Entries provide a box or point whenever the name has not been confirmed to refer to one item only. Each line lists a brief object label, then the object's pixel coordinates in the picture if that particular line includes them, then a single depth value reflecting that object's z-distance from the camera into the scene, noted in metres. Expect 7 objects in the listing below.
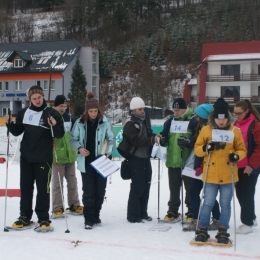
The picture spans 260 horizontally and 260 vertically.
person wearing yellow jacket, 5.34
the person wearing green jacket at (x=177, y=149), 6.50
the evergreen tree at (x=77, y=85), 42.53
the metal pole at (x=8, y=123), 6.12
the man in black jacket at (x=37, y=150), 6.07
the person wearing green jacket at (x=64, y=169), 7.06
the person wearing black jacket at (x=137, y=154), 6.56
